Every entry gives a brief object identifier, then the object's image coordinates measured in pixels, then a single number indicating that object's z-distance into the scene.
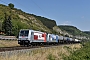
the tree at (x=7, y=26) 41.71
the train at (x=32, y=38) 19.63
